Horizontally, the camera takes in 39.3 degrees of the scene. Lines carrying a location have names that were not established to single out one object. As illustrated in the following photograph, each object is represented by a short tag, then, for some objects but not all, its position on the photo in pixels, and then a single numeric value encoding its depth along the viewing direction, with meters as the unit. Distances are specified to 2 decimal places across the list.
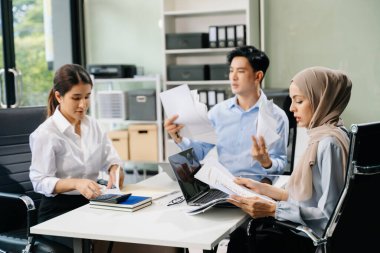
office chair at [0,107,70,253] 2.62
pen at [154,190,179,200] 2.29
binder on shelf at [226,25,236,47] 4.53
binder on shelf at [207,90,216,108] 4.62
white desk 1.73
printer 5.05
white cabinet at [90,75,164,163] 4.91
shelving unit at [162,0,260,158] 4.62
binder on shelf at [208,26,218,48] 4.61
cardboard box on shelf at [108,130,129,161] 5.00
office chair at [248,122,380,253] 1.65
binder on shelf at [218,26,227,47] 4.57
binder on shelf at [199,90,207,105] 4.63
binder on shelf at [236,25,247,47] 4.48
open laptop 2.14
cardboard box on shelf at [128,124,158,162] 4.92
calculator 2.11
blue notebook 2.08
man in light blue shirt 2.88
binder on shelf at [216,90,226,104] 4.60
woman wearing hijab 1.84
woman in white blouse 2.38
